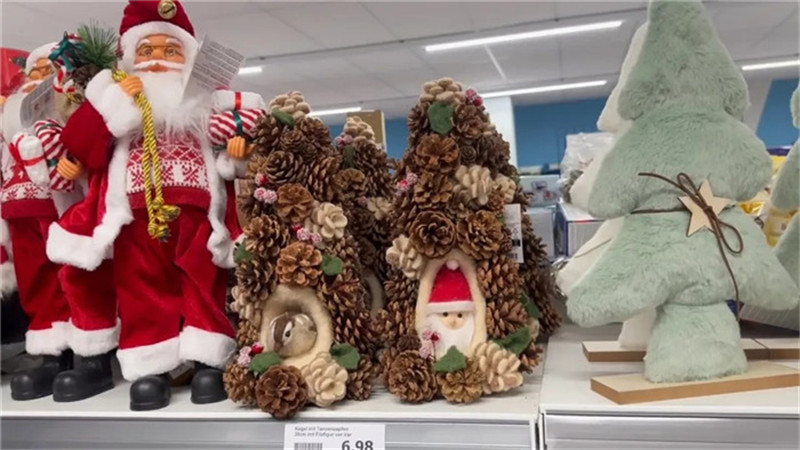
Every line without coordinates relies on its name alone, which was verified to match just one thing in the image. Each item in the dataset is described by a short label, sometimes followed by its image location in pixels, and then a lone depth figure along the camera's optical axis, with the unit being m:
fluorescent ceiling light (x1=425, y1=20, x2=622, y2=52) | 3.98
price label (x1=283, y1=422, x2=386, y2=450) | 0.66
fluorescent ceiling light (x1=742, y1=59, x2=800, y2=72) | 5.38
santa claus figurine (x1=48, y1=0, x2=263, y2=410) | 0.80
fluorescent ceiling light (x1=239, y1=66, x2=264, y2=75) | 4.50
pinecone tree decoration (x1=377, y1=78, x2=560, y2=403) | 0.70
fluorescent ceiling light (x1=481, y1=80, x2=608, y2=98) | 5.94
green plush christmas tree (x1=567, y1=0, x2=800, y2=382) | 0.68
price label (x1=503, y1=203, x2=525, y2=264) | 0.79
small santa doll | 0.73
